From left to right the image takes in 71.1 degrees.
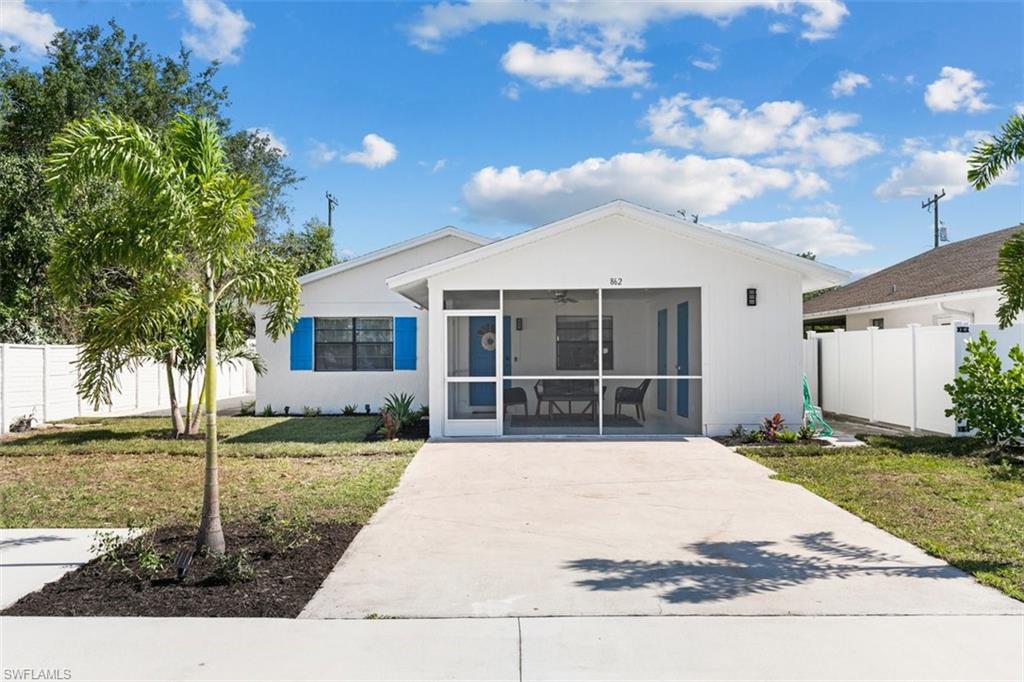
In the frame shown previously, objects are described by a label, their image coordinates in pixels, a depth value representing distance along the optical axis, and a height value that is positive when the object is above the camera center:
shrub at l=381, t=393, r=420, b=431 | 13.43 -0.99
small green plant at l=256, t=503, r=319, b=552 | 5.73 -1.45
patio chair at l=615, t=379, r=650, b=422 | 14.58 -0.72
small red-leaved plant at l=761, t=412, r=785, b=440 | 11.84 -1.12
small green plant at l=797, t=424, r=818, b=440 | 11.86 -1.23
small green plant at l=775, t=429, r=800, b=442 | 11.53 -1.25
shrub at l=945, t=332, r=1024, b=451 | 10.18 -0.55
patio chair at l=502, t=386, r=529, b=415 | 14.44 -0.72
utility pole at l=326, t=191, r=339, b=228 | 41.97 +9.31
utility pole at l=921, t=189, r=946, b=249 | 36.19 +7.76
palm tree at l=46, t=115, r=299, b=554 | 5.32 +1.01
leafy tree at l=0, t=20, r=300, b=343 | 20.33 +8.72
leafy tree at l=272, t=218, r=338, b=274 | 34.12 +5.78
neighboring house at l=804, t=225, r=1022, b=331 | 14.72 +1.56
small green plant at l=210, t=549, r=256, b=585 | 4.89 -1.44
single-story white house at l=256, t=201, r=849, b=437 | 12.28 +0.67
